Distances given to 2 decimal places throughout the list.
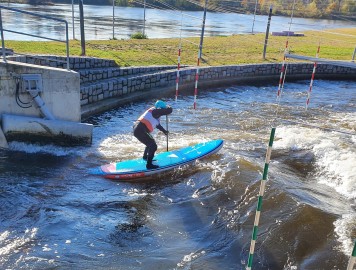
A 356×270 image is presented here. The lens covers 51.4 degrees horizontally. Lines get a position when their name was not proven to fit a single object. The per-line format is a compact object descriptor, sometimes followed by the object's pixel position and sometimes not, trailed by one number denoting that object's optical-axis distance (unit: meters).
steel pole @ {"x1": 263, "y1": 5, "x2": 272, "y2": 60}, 15.71
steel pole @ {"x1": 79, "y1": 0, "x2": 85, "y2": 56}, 12.27
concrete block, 8.57
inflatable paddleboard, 7.54
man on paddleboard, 7.38
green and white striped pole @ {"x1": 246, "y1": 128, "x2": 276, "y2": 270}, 3.56
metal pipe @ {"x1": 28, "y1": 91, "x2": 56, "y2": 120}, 8.70
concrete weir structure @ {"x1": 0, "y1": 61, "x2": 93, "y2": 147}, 8.55
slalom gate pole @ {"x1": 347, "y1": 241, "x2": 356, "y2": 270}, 2.90
